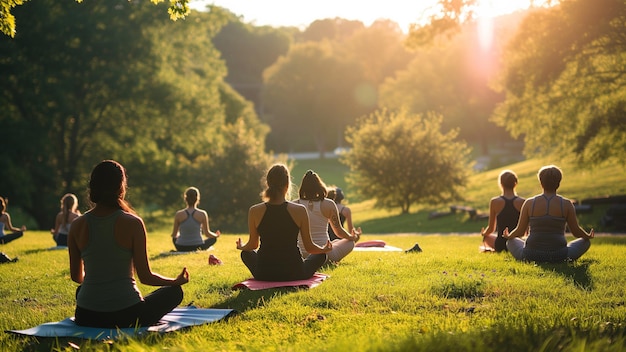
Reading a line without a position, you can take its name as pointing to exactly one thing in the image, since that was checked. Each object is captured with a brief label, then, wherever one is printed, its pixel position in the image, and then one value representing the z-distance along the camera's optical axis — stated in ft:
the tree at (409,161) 122.01
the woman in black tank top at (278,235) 29.09
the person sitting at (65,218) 52.03
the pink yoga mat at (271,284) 28.99
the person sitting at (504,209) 40.85
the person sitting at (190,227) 49.29
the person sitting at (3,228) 55.04
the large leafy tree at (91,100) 108.88
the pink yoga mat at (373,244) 51.58
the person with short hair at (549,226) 33.37
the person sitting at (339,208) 45.91
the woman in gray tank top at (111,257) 21.29
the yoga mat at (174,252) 48.83
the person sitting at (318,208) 35.73
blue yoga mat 21.03
